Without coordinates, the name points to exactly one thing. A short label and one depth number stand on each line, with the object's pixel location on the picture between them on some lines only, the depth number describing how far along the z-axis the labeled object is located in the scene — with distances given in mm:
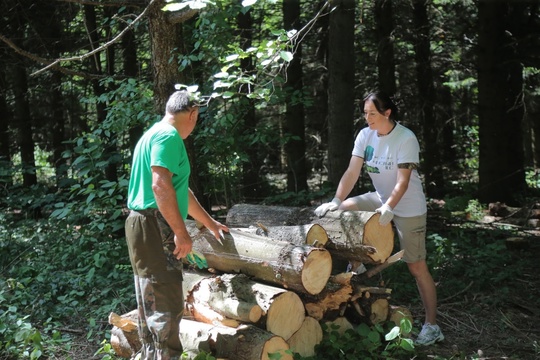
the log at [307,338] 4824
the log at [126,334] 4996
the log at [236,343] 4426
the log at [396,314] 5422
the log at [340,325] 5080
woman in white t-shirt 5098
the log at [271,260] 4715
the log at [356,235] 5070
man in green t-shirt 4207
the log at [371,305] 5324
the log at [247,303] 4625
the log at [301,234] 5137
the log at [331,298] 5016
